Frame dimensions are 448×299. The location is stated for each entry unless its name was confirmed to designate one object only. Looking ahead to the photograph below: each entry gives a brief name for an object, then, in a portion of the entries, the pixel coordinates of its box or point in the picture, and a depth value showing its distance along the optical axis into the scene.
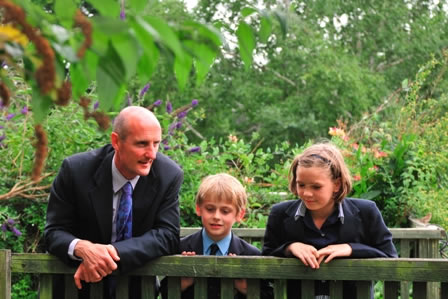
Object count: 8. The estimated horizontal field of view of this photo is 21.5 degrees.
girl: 3.51
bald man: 3.59
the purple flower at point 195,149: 5.35
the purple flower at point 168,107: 5.35
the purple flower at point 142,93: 5.13
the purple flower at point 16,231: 4.73
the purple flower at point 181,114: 5.39
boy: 3.74
